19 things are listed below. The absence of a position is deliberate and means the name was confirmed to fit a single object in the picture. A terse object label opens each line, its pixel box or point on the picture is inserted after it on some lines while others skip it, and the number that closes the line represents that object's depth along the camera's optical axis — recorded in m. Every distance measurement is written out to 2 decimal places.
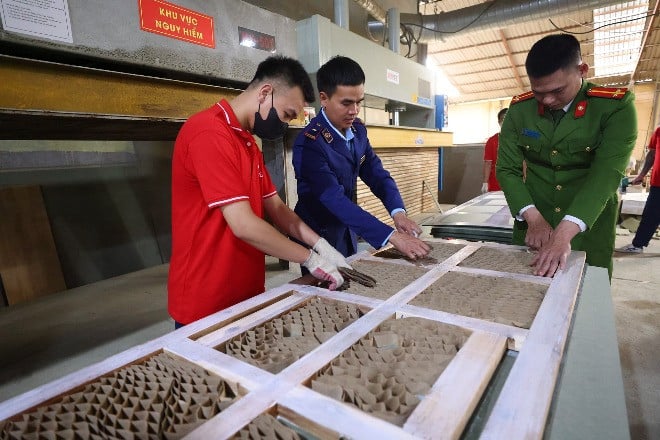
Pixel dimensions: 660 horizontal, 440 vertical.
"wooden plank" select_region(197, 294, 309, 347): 0.92
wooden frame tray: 0.59
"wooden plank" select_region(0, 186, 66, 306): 3.04
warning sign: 1.63
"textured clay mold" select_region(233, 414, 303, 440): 0.58
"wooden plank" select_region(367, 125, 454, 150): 3.95
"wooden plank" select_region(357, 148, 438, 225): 4.38
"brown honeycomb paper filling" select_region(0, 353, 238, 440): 0.60
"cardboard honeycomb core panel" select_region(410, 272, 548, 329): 1.01
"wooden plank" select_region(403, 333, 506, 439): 0.58
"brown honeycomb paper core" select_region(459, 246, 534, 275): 1.42
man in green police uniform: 1.45
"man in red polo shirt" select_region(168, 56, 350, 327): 1.17
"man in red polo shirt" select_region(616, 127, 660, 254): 4.43
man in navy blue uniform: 1.72
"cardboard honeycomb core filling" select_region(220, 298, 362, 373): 0.85
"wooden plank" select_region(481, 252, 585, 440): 0.58
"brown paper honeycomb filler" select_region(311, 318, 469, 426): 0.67
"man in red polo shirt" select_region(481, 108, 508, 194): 4.80
